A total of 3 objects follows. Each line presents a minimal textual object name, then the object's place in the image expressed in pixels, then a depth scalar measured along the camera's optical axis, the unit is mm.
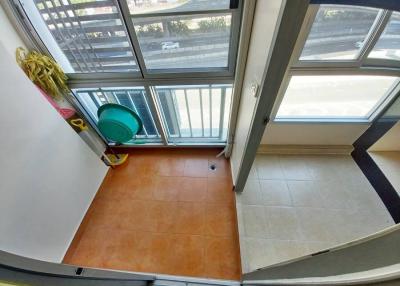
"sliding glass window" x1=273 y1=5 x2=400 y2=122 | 1171
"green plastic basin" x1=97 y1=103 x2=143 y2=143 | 1616
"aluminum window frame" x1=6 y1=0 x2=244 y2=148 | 1187
